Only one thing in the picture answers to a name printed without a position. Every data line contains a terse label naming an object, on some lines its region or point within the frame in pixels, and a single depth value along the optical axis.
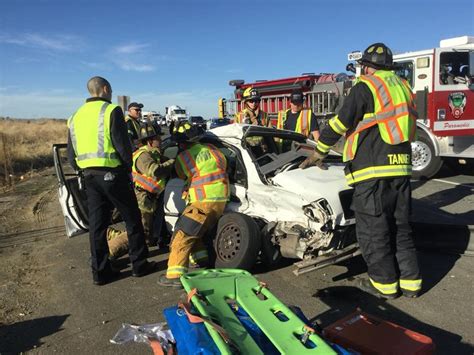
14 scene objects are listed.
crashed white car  3.95
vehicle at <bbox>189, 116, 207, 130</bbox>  41.91
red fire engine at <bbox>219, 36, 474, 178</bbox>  8.45
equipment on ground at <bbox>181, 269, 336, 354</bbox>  2.05
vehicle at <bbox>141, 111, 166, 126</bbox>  54.00
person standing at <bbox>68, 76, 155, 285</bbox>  4.05
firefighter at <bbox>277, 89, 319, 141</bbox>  6.70
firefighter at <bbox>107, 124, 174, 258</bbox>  4.72
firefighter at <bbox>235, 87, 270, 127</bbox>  7.22
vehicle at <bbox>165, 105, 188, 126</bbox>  49.87
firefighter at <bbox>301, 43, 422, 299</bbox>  3.62
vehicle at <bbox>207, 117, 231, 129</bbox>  28.34
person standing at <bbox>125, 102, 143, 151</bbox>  7.43
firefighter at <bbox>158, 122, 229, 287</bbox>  4.15
